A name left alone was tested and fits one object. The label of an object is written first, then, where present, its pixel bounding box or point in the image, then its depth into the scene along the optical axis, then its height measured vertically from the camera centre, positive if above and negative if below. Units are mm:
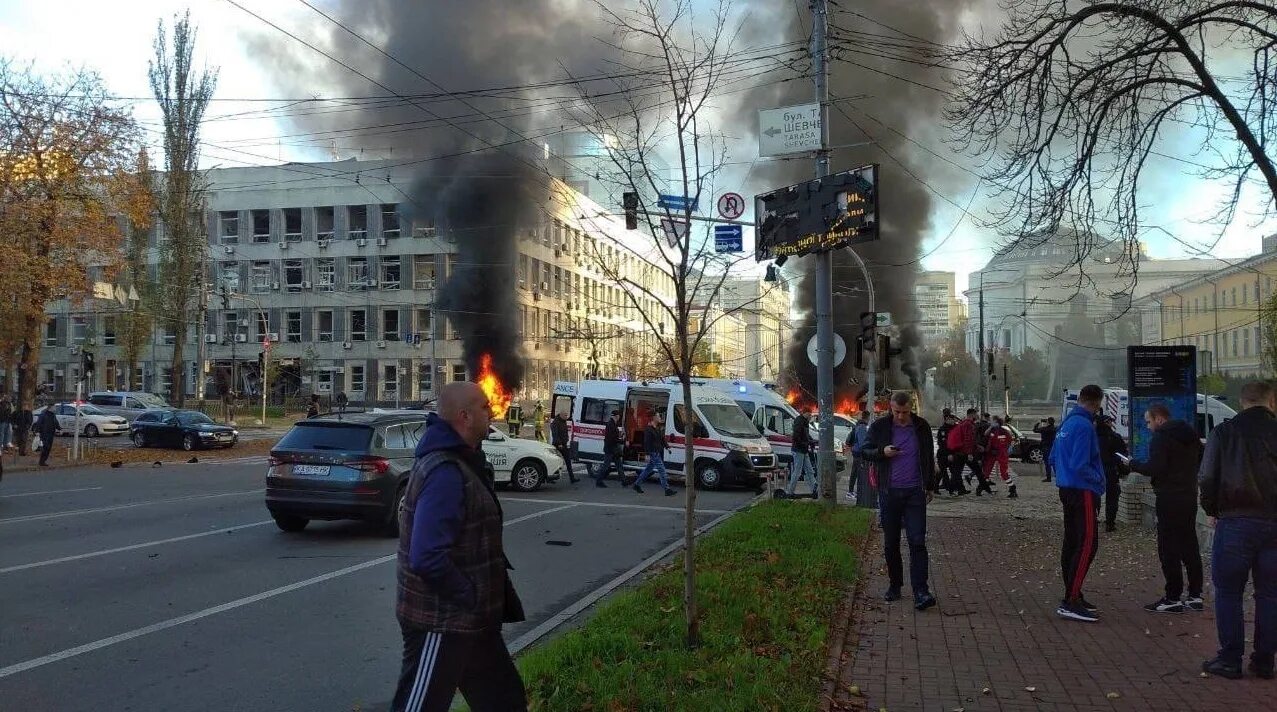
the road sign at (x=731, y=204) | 14500 +2740
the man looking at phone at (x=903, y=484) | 6812 -875
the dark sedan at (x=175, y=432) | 28391 -1775
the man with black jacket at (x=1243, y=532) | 4992 -924
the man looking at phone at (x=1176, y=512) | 6707 -1085
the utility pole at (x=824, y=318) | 13352 +817
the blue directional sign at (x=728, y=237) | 8655 +1880
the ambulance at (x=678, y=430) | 18391 -1257
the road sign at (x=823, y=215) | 11852 +2148
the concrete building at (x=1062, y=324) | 45500 +3666
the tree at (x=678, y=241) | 5473 +955
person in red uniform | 17547 -1582
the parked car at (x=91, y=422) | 34344 -1770
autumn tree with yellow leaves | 21781 +4662
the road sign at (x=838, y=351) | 14156 +324
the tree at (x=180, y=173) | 39969 +9187
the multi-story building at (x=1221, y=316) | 42594 +2752
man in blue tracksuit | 6383 -911
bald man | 3002 -640
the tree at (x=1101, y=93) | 9422 +3142
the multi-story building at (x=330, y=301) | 55344 +4680
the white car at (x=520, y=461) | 16734 -1659
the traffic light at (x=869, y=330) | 15133 +706
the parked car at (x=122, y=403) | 36719 -1127
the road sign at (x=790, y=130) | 13672 +3722
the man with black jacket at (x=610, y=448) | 18188 -1536
